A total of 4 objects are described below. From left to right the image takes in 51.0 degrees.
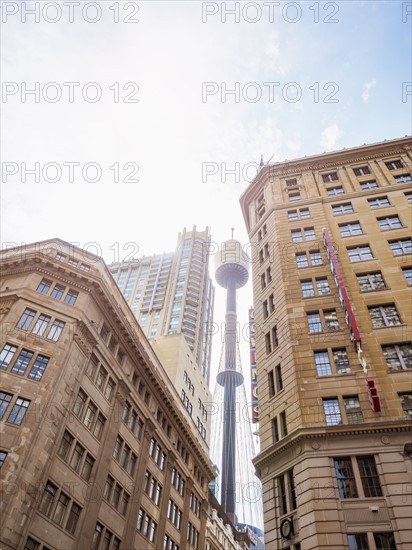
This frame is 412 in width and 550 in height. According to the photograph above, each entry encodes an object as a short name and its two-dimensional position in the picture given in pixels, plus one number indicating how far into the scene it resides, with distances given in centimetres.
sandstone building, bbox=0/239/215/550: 2806
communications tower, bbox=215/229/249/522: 12214
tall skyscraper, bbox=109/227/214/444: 12325
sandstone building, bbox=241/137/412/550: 2214
